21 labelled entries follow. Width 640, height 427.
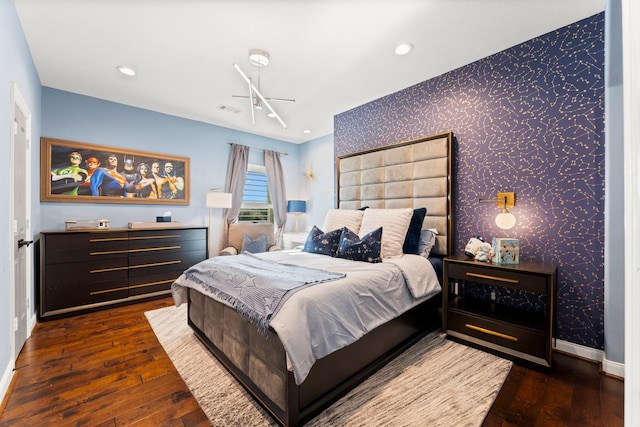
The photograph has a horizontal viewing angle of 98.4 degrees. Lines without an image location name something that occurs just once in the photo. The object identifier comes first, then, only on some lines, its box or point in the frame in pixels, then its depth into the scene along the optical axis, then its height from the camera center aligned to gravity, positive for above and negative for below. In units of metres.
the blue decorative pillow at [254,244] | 4.34 -0.53
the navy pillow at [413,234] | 2.81 -0.24
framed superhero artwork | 3.31 +0.48
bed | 1.51 -0.73
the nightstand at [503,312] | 2.01 -0.87
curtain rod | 4.87 +1.16
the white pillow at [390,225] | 2.65 -0.15
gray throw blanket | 1.58 -0.48
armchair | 4.50 -0.37
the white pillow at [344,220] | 3.09 -0.11
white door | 2.11 -0.08
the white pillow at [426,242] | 2.79 -0.32
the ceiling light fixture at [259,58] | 2.56 +1.47
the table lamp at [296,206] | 5.26 +0.09
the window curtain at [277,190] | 5.31 +0.40
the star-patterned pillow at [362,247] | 2.46 -0.33
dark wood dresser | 2.96 -0.65
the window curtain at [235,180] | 4.79 +0.55
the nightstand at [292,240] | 4.81 -0.52
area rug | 1.55 -1.16
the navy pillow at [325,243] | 2.80 -0.33
